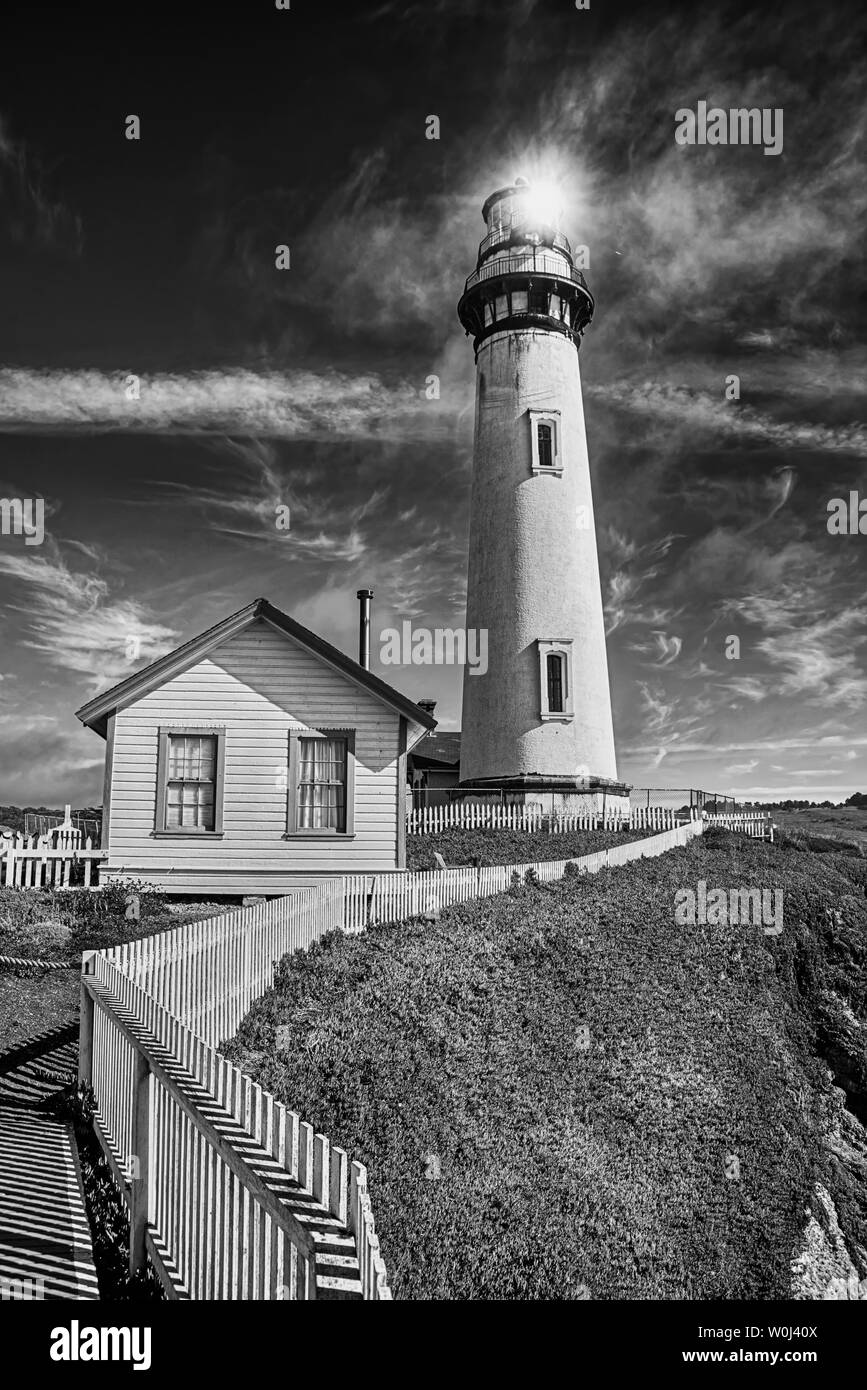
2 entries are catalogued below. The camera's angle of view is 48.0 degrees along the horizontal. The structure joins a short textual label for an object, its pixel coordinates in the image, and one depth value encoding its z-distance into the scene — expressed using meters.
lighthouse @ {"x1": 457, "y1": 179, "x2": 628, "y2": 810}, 31.62
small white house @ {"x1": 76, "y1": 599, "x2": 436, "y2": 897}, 17.78
